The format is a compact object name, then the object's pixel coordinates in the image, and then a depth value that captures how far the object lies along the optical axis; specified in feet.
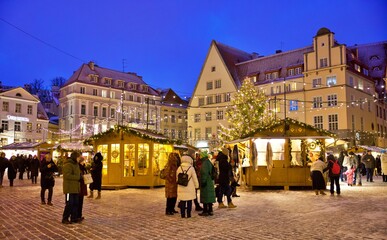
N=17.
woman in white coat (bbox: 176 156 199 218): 32.99
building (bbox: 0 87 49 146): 180.24
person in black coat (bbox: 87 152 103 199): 50.03
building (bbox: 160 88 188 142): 215.72
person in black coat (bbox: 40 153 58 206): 42.34
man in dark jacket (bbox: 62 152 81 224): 30.55
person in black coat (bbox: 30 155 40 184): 77.71
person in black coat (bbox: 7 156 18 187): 68.50
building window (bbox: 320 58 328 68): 143.33
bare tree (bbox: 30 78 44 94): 250.86
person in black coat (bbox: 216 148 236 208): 39.01
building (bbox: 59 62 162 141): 193.98
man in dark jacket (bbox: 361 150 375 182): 77.51
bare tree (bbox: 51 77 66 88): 267.55
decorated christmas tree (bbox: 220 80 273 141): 121.19
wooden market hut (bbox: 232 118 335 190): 62.59
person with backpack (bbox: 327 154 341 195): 53.26
